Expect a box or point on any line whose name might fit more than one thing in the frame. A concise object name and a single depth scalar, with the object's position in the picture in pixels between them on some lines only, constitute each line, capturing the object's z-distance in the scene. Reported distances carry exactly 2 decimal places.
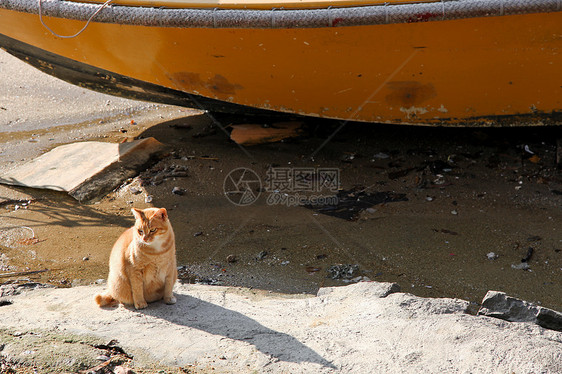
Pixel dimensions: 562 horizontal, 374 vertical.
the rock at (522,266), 3.85
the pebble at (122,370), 2.40
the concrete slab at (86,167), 5.02
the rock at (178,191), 4.94
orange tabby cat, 2.84
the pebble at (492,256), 3.97
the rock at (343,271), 3.85
